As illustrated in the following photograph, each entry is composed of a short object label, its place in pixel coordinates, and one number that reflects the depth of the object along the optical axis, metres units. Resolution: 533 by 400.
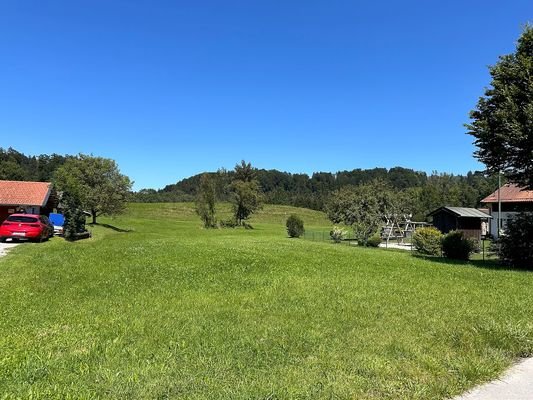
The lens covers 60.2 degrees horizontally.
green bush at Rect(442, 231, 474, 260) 22.73
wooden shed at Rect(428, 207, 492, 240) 44.33
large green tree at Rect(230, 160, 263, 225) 64.50
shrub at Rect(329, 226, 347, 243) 41.56
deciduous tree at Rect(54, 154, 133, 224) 55.62
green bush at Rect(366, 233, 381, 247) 36.88
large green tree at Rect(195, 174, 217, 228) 54.50
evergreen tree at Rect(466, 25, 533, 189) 16.50
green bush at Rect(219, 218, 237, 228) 60.65
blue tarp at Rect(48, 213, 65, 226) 42.00
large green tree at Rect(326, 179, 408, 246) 37.25
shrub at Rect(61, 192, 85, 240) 31.33
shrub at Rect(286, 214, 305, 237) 43.50
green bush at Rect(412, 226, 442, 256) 27.96
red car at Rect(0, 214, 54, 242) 24.85
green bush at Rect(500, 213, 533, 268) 18.33
